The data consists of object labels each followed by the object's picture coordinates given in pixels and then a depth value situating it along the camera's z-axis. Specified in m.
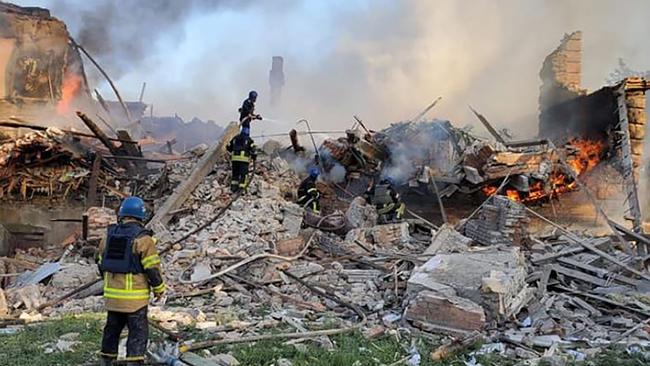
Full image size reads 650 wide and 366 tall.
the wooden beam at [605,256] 8.11
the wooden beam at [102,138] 11.77
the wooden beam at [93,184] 11.50
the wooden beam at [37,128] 11.66
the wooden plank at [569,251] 8.93
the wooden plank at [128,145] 12.71
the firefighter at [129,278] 4.52
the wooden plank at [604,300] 6.92
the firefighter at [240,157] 10.94
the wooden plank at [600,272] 8.07
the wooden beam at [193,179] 10.40
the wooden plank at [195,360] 4.78
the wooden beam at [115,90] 18.04
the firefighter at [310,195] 11.47
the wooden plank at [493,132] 13.92
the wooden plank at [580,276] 8.05
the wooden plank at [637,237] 9.21
